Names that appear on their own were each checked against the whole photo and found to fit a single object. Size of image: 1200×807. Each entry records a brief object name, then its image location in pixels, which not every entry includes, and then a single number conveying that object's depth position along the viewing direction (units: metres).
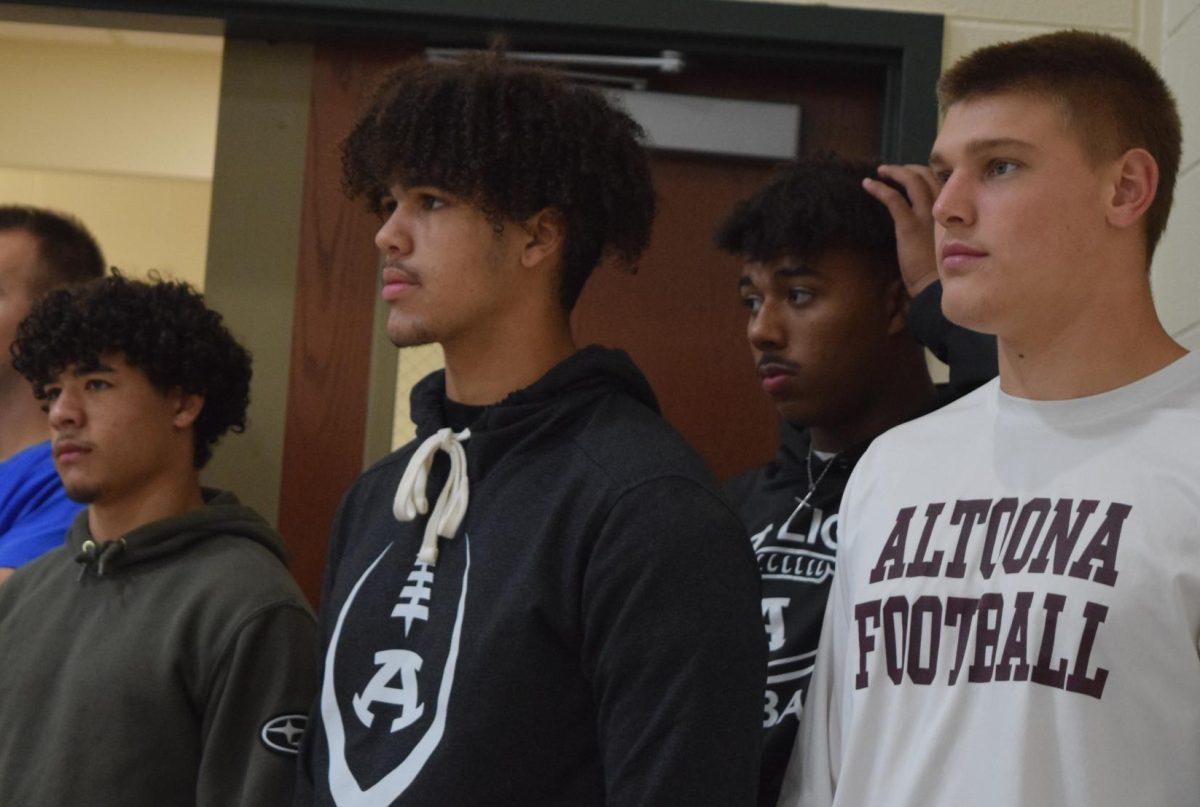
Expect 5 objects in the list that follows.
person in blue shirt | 2.90
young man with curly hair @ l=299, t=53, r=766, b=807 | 2.10
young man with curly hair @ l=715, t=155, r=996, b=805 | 2.46
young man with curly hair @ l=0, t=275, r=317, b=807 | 2.48
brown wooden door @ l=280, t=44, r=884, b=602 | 3.10
